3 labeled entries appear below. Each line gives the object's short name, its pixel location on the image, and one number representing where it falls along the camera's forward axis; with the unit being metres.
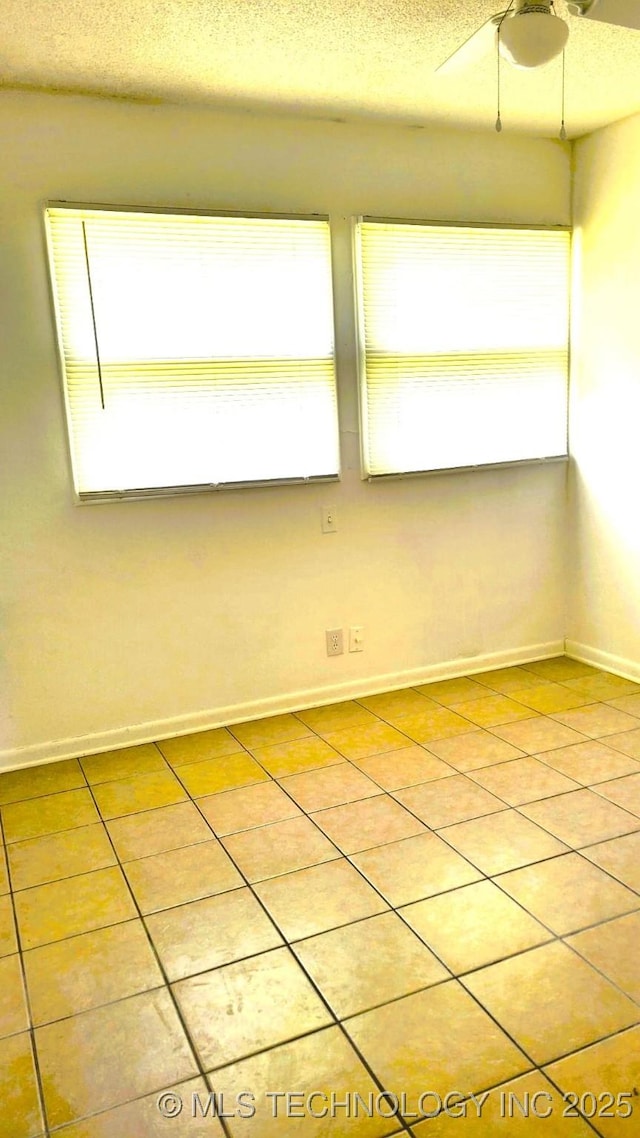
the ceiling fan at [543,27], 1.87
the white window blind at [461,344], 3.48
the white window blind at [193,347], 3.00
